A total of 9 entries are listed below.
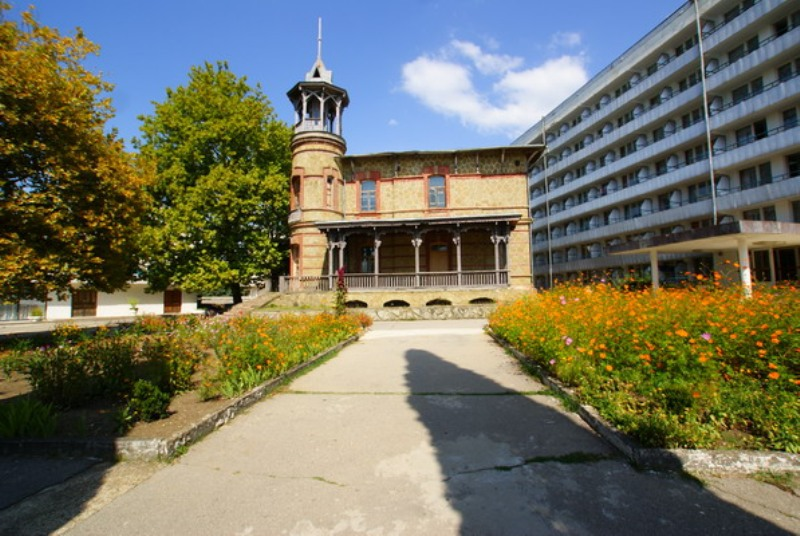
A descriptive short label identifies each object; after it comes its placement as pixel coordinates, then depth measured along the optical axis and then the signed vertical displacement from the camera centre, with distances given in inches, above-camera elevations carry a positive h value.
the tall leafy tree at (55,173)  349.7 +135.0
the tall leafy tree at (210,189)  791.1 +237.9
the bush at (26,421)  159.6 -55.8
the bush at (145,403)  173.6 -52.3
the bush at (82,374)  207.0 -47.3
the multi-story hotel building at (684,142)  850.8 +445.8
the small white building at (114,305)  1232.2 -37.1
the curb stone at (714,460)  126.3 -59.9
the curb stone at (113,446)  148.0 -63.2
